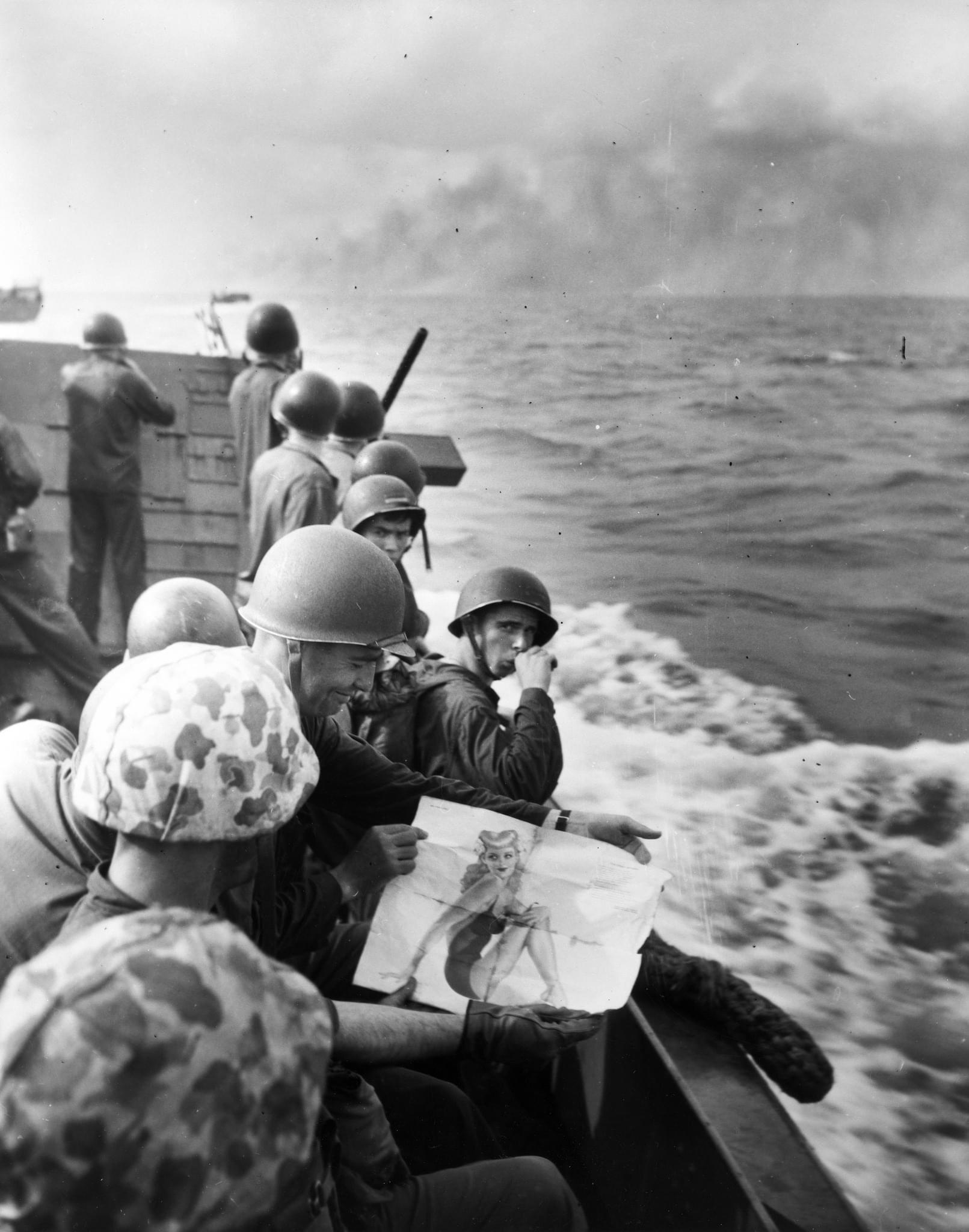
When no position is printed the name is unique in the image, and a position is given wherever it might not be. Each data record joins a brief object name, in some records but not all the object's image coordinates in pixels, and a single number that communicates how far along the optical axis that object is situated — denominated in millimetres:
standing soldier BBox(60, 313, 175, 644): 5758
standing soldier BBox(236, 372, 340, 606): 4230
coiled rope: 2693
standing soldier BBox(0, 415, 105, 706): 5383
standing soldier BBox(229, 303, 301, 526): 4477
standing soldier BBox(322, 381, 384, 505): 4426
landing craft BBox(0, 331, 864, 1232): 2139
